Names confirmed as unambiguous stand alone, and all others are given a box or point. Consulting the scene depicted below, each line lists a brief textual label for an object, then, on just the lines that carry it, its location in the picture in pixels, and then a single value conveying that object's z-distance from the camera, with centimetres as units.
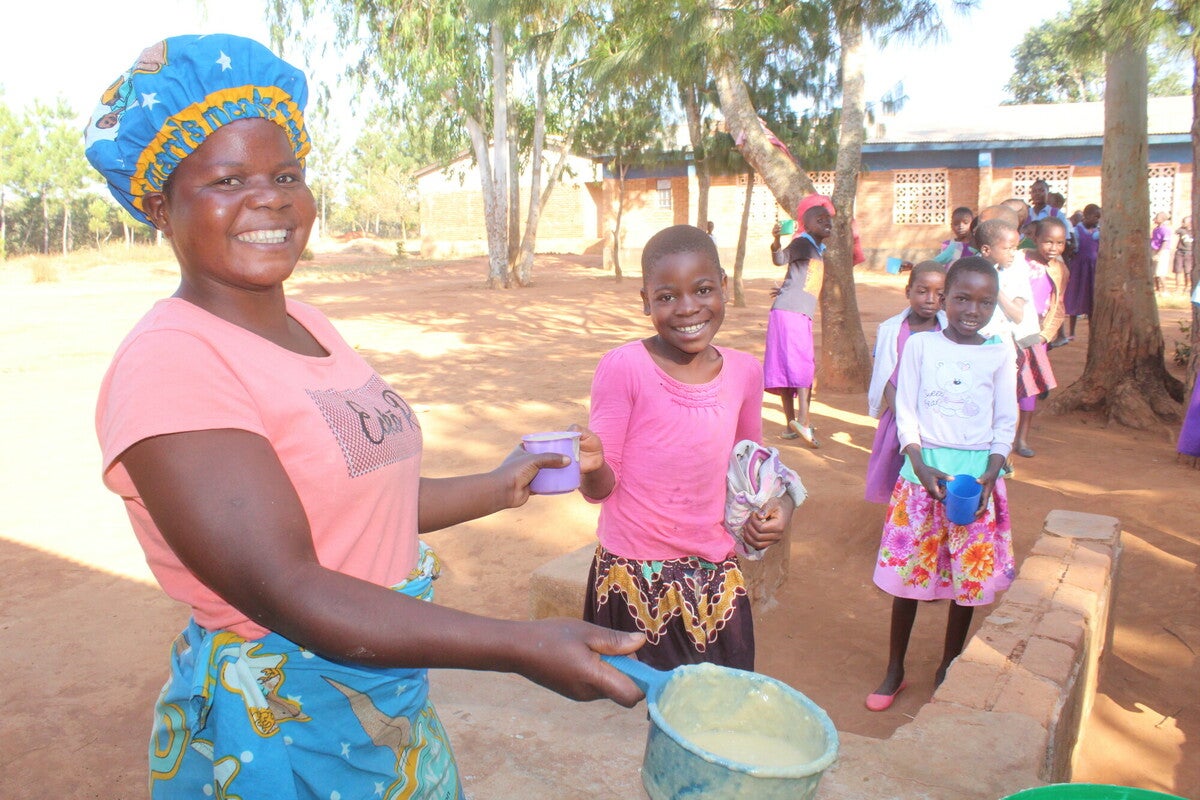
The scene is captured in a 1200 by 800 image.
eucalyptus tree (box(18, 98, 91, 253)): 3591
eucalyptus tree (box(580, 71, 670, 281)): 2032
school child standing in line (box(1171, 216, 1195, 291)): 1758
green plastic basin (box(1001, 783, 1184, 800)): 147
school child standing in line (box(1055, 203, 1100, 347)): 1055
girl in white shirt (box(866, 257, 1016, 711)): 331
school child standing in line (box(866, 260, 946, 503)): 391
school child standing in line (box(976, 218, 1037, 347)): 531
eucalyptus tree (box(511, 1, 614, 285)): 1739
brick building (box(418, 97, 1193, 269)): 2059
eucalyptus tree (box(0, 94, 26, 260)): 3553
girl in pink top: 239
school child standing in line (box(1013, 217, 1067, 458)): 620
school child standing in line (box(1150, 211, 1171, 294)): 1702
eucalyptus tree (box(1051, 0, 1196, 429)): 725
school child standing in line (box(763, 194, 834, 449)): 659
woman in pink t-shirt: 103
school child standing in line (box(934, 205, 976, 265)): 675
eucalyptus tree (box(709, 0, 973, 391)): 779
